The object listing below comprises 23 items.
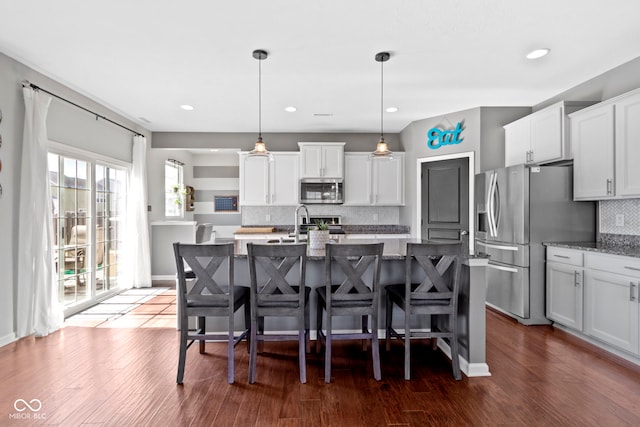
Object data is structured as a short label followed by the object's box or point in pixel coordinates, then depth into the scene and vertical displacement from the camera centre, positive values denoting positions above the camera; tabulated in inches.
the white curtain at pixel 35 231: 126.0 -7.7
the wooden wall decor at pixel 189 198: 289.7 +11.3
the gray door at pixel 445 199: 188.7 +7.2
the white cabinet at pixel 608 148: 115.6 +23.4
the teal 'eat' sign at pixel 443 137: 189.9 +43.4
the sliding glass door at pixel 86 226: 153.6 -7.7
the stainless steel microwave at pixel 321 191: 229.9 +13.9
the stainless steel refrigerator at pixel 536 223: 141.1 -4.7
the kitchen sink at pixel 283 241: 138.4 -12.1
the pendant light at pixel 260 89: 118.7 +55.0
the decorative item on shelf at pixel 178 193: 257.1 +14.0
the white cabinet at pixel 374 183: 231.0 +19.5
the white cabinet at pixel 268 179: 228.5 +21.7
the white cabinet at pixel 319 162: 225.6 +32.9
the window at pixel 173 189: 254.3 +16.8
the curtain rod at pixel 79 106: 129.2 +48.8
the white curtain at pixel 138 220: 206.5 -5.5
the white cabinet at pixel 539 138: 141.9 +34.1
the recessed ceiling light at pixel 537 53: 118.0 +56.3
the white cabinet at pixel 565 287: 125.3 -29.0
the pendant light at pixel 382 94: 121.8 +55.4
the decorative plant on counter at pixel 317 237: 119.0 -9.1
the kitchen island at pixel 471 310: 100.3 -29.1
